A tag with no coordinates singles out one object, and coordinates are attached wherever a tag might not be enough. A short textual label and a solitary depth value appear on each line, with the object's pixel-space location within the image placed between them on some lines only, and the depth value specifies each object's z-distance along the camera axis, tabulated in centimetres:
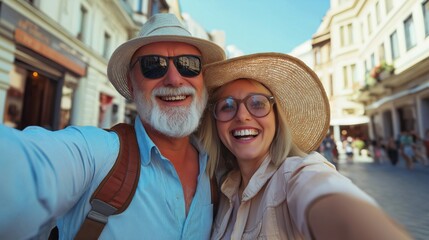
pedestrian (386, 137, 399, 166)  1238
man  75
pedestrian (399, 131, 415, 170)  1050
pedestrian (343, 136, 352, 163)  1461
